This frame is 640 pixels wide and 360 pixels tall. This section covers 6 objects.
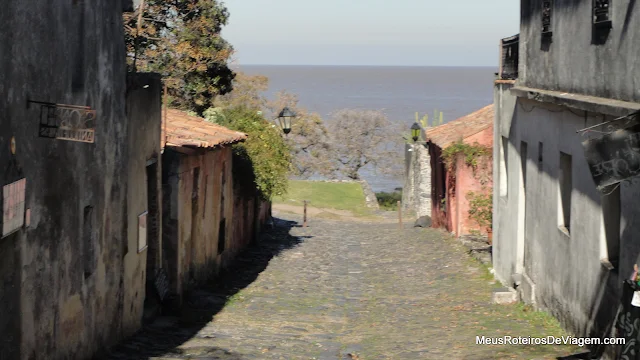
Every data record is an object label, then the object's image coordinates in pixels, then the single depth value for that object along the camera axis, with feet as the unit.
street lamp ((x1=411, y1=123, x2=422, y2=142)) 114.32
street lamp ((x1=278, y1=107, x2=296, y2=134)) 85.97
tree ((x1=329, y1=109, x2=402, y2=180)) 214.48
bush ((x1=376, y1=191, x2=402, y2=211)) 158.30
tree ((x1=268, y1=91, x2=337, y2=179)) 198.49
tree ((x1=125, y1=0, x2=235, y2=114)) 86.33
